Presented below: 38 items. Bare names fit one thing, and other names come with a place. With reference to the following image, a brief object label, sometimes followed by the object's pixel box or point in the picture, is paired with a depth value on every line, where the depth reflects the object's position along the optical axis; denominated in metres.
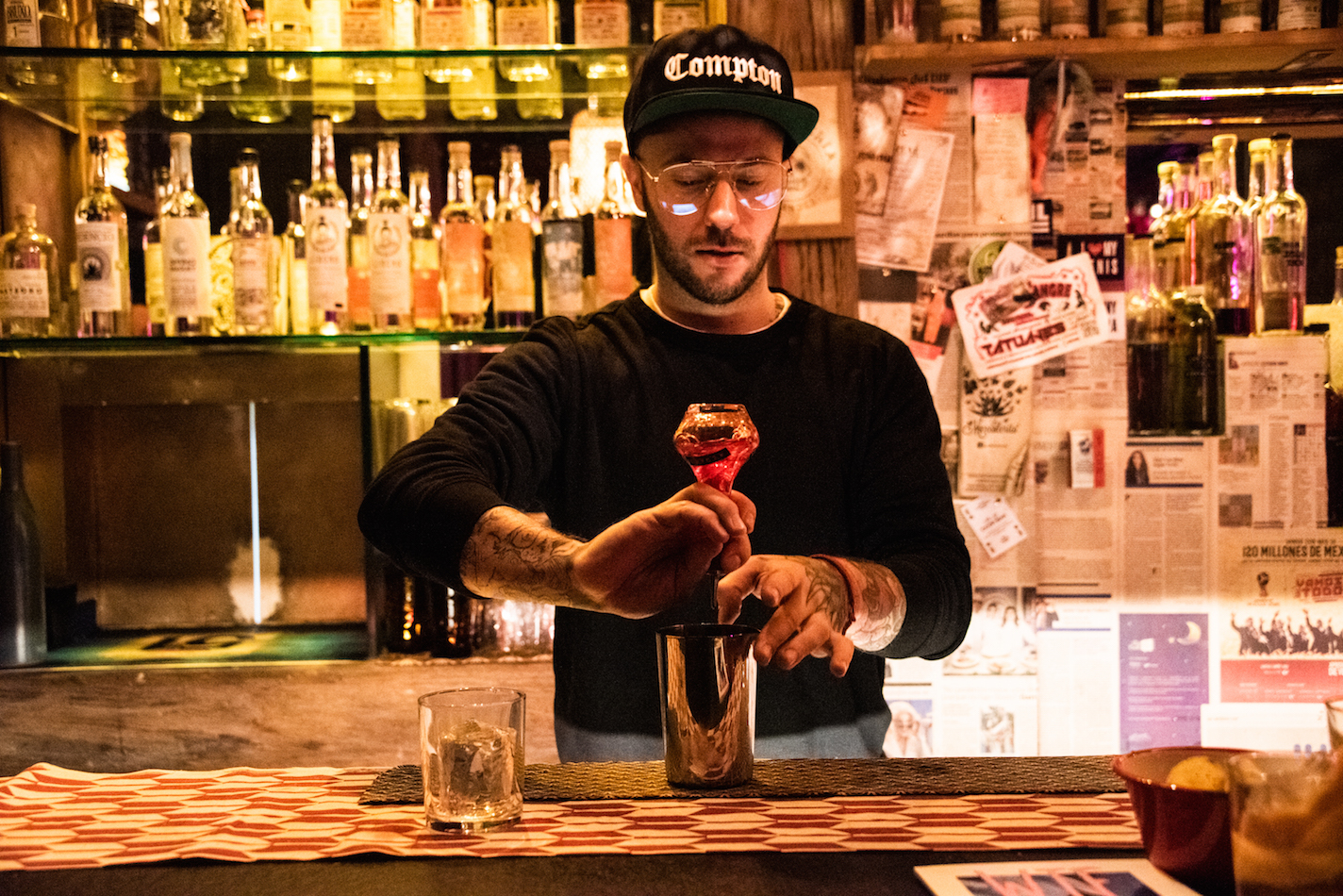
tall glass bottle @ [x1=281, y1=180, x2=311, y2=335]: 2.21
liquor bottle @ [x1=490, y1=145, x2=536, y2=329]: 2.12
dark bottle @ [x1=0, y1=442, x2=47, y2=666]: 2.09
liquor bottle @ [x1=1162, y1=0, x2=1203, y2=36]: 2.08
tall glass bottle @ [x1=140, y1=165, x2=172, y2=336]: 2.18
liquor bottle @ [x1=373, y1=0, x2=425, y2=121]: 2.10
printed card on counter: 0.78
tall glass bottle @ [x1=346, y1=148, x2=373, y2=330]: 2.15
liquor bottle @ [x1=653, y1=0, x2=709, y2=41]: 2.07
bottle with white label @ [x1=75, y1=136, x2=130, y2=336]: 2.11
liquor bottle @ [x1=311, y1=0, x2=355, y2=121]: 2.11
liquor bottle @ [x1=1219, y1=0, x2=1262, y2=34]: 2.06
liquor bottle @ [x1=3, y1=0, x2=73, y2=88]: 2.09
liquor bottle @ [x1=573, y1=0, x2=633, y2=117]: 2.07
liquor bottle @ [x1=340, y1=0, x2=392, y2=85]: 2.09
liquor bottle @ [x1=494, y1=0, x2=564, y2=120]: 2.08
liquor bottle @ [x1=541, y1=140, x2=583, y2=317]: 2.11
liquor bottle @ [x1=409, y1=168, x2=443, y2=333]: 2.14
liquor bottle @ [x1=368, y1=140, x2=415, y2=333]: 2.09
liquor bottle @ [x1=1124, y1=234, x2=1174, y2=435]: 2.21
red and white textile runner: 0.90
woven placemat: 1.06
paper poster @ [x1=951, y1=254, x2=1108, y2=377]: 2.18
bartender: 1.50
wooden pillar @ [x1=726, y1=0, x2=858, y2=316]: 2.08
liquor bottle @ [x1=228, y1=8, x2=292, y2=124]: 2.13
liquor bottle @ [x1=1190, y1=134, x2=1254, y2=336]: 2.18
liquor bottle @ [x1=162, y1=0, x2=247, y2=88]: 2.10
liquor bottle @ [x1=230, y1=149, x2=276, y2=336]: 2.09
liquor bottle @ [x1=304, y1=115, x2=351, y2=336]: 2.09
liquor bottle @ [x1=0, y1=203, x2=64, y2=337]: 2.12
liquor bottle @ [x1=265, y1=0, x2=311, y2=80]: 2.10
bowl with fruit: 0.77
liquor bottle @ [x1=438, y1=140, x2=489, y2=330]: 2.13
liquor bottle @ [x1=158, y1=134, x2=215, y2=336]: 2.06
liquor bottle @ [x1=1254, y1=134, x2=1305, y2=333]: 2.16
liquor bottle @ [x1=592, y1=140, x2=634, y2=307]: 2.10
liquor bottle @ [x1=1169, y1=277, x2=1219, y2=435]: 2.20
